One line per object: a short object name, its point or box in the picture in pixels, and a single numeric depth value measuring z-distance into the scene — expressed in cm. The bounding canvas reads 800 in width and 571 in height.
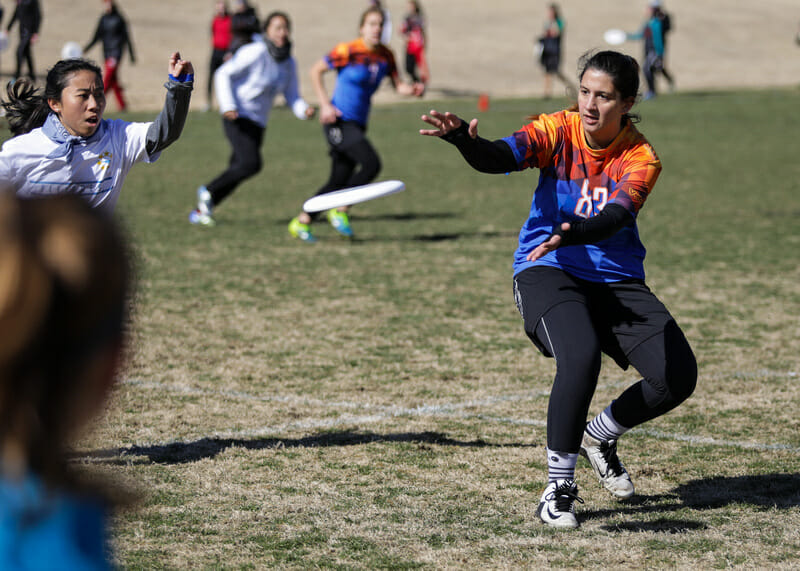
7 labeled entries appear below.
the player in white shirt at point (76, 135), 987
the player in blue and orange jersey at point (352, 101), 2183
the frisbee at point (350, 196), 1313
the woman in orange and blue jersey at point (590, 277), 843
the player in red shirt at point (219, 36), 5122
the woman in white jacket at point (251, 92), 2236
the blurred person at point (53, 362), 285
